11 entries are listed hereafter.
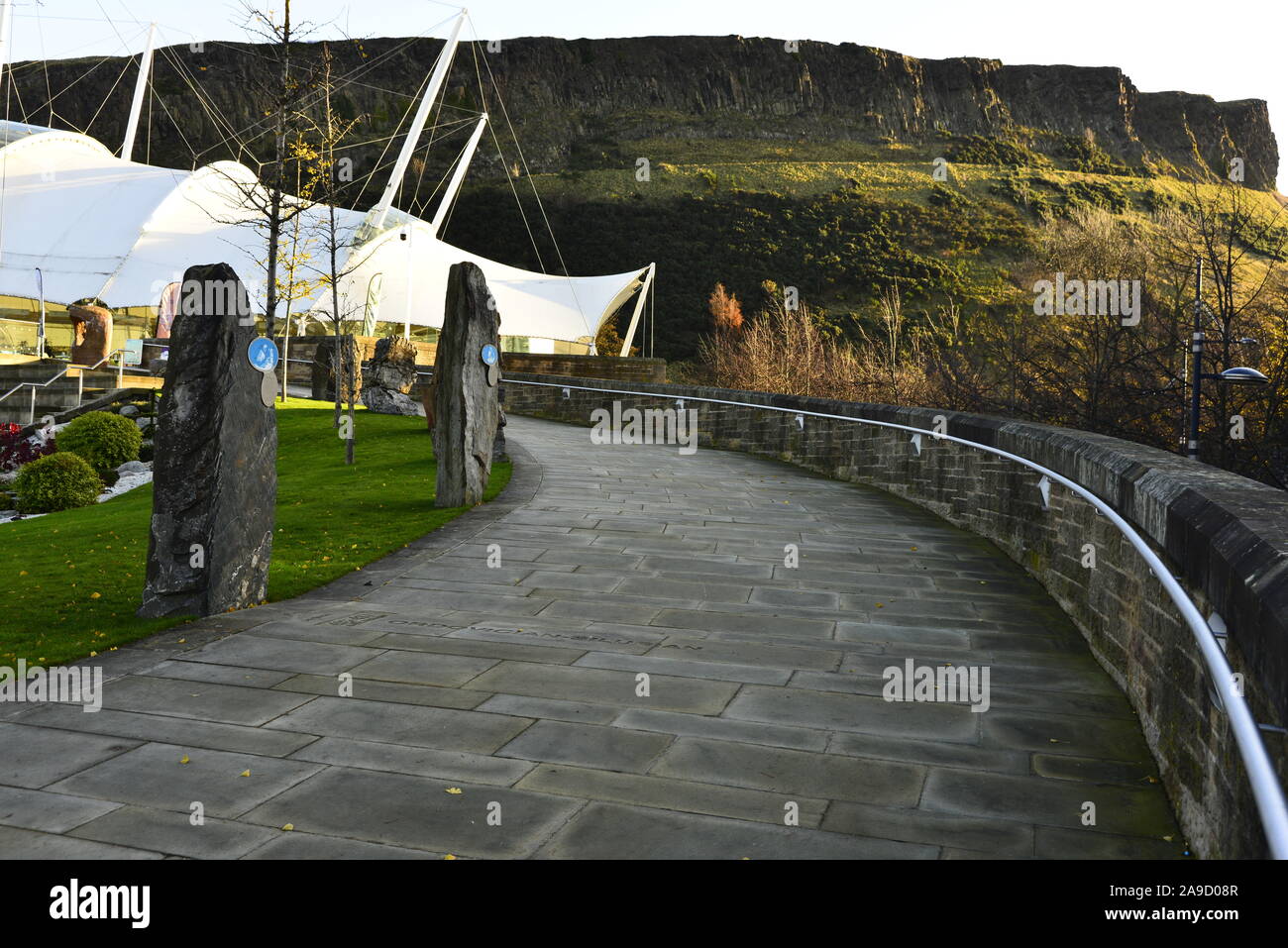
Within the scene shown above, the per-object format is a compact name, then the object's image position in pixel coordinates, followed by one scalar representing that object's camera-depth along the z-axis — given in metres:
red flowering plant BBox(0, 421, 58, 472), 20.27
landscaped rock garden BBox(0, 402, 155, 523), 16.56
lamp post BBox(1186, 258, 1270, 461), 9.38
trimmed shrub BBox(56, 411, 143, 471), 19.50
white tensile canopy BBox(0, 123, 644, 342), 39.09
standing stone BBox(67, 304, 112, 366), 27.34
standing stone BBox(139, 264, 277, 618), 7.01
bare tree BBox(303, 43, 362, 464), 18.58
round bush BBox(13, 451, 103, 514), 16.50
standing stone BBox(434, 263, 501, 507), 11.61
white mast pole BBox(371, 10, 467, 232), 38.03
